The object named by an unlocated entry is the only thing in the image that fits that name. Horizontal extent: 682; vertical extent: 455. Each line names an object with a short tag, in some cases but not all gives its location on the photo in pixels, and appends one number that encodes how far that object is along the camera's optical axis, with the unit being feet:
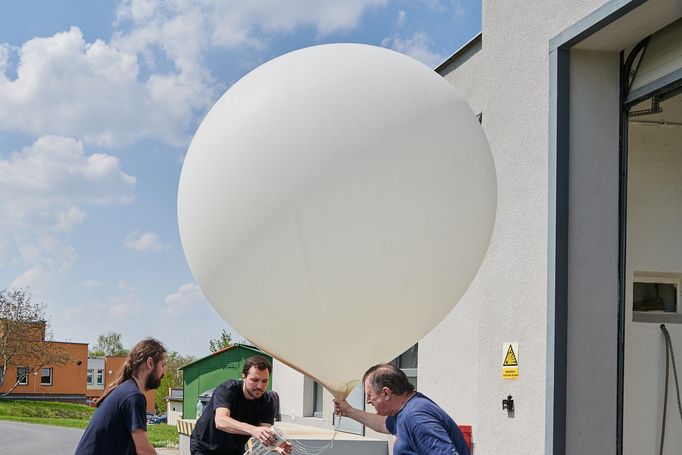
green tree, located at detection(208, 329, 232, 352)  167.53
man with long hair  14.78
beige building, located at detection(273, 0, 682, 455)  16.85
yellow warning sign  17.95
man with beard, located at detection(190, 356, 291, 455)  17.13
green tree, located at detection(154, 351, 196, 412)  187.11
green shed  62.34
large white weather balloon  10.19
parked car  150.00
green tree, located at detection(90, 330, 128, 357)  307.17
